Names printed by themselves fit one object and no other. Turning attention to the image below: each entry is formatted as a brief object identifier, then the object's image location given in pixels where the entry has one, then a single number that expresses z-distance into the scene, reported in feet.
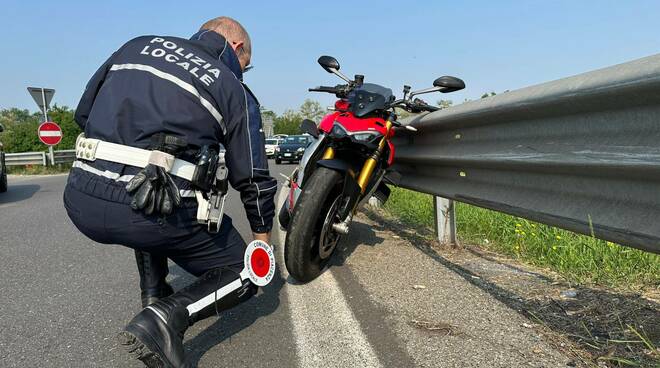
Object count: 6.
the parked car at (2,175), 35.22
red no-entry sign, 60.80
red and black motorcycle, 11.23
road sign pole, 62.90
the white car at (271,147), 136.87
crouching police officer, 6.92
